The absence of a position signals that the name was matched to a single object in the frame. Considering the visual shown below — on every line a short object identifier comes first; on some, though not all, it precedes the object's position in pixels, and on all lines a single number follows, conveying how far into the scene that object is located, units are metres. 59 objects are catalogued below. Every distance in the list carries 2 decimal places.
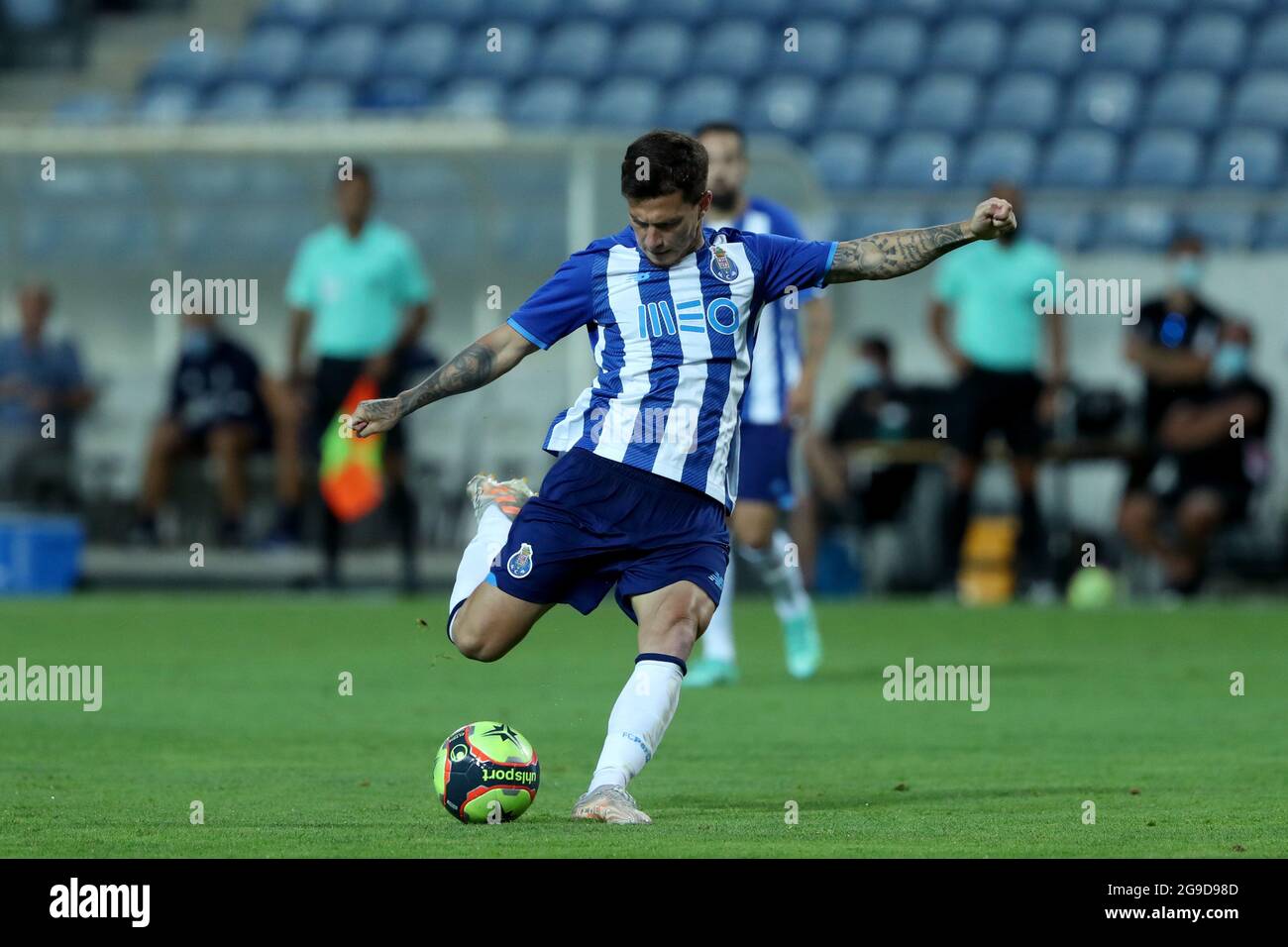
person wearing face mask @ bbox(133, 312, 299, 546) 17.22
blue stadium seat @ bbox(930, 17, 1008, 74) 22.45
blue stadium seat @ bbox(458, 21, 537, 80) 23.53
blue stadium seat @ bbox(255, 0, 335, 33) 24.81
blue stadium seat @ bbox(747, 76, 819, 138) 22.11
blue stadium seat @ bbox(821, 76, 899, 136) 22.11
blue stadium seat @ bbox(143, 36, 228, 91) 24.16
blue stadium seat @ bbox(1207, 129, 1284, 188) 20.33
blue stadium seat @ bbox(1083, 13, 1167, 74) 21.94
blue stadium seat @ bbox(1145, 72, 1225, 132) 21.34
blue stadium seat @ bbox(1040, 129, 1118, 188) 20.97
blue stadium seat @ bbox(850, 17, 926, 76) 22.64
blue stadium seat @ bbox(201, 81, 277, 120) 23.27
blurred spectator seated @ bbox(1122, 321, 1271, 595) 16.17
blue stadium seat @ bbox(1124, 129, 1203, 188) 20.77
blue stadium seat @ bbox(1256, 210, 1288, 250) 17.80
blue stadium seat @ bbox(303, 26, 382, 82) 23.91
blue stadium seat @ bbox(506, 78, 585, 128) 22.64
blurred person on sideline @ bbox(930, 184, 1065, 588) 16.11
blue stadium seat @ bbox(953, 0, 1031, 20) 22.91
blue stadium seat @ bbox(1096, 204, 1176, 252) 18.36
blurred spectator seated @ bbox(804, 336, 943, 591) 17.09
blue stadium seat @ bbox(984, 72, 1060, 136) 21.78
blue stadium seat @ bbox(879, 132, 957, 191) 21.19
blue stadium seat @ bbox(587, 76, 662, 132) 22.27
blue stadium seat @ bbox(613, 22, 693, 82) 23.16
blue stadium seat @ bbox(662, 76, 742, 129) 21.95
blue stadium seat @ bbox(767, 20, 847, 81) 22.77
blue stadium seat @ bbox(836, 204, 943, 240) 18.69
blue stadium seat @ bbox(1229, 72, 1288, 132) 21.05
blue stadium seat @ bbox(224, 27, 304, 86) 24.05
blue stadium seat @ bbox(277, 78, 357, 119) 23.12
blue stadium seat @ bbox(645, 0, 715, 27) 23.73
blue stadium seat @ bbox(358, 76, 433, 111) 22.69
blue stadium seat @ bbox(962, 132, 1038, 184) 20.95
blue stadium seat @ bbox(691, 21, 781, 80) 22.88
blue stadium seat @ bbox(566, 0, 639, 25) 24.11
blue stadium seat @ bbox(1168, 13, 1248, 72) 21.81
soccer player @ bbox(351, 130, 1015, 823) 6.55
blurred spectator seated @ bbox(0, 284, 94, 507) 17.86
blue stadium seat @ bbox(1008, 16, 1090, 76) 22.17
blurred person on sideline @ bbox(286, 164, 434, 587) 15.73
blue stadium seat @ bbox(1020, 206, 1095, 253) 18.34
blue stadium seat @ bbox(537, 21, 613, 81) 23.44
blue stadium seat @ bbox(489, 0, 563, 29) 24.27
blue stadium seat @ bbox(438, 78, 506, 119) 22.67
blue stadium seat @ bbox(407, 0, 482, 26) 24.28
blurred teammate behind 10.73
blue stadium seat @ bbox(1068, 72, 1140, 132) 21.55
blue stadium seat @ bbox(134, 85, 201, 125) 23.48
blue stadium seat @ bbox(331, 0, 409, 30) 24.50
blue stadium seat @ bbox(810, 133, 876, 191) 21.42
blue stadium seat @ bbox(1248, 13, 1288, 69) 21.58
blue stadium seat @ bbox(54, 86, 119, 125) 23.12
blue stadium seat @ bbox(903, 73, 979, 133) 21.97
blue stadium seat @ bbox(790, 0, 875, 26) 23.30
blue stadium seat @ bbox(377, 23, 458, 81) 23.61
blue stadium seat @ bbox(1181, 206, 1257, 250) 17.95
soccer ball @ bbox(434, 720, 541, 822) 6.14
